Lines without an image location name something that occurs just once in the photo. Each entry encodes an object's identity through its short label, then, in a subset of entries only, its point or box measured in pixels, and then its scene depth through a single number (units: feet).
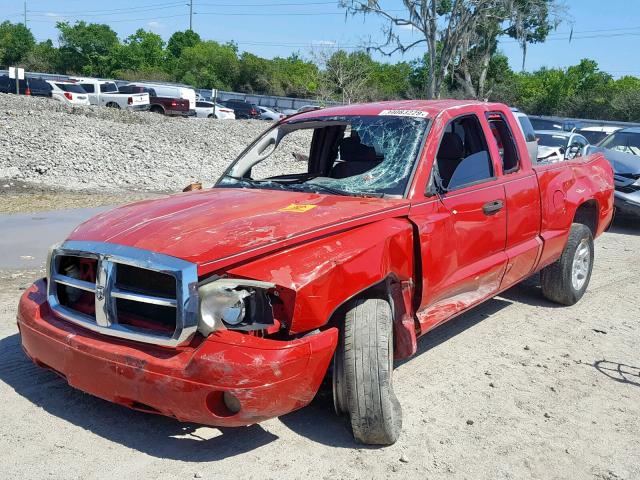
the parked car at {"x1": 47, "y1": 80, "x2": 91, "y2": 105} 103.67
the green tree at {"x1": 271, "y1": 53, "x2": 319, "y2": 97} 208.13
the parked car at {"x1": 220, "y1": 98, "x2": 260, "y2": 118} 140.10
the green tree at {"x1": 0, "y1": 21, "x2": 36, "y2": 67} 266.36
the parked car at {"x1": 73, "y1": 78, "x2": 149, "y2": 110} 109.19
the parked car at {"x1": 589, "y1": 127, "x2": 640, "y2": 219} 37.22
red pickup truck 11.44
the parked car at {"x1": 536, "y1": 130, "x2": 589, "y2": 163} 24.52
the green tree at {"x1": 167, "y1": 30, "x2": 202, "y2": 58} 287.28
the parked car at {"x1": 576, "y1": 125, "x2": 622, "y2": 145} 60.77
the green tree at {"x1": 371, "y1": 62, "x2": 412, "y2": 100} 176.76
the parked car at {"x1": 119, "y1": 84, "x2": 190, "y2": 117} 112.37
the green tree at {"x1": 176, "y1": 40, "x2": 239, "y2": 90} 230.89
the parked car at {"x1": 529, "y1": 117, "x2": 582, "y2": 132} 67.24
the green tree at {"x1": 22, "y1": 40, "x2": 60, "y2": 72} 254.06
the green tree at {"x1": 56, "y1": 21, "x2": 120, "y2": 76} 254.27
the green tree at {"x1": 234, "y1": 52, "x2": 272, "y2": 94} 222.28
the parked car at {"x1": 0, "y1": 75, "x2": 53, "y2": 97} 103.35
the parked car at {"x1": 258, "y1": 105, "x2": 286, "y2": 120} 138.45
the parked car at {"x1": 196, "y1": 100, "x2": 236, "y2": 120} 125.08
